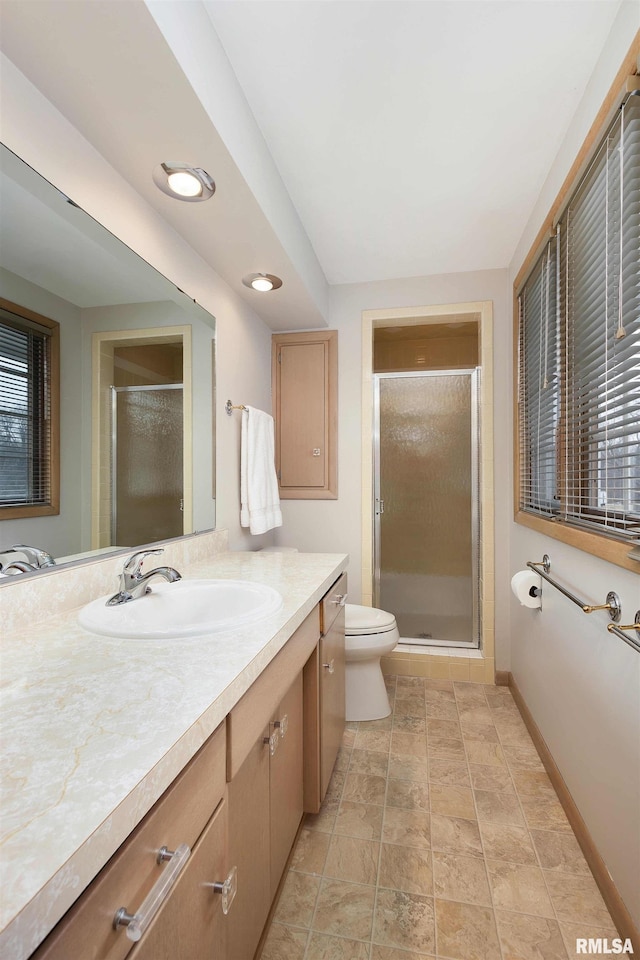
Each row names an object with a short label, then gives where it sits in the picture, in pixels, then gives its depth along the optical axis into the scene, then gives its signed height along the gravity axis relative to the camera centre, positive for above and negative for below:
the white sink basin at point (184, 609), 0.92 -0.33
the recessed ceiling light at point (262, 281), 2.06 +0.91
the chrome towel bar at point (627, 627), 0.95 -0.34
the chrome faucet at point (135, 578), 1.14 -0.26
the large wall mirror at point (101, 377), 1.01 +0.30
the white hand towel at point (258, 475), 2.19 +0.01
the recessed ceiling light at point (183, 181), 1.30 +0.89
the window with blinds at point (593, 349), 1.10 +0.39
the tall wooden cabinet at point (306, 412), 2.81 +0.40
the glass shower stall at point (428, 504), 2.75 -0.18
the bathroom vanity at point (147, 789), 0.41 -0.35
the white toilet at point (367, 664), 2.09 -0.90
